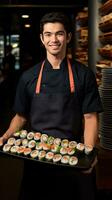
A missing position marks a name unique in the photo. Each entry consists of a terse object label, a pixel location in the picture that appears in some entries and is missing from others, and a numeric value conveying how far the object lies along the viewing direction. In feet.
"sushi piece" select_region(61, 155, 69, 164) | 6.30
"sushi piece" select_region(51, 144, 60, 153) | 6.55
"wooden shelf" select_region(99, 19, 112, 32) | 16.88
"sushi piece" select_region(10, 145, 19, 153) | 6.61
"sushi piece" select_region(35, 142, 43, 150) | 6.62
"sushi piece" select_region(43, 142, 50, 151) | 6.60
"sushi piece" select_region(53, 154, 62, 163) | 6.34
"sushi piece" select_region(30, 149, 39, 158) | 6.53
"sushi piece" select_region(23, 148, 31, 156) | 6.58
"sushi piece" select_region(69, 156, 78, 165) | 6.28
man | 7.11
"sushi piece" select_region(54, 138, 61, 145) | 6.72
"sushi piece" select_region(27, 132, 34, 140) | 6.90
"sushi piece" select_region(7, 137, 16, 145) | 6.81
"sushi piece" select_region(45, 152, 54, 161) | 6.40
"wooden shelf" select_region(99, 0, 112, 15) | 16.58
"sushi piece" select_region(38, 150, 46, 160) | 6.42
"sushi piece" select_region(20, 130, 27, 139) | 6.97
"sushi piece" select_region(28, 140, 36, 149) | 6.71
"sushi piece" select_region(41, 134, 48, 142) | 6.84
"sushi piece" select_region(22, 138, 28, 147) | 6.77
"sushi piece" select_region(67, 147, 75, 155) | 6.48
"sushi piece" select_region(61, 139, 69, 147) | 6.66
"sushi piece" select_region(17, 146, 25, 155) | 6.60
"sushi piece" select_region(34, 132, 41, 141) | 6.87
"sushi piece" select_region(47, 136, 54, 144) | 6.77
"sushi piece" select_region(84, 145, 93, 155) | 6.54
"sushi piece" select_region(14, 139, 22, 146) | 6.79
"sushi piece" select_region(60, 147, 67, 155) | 6.44
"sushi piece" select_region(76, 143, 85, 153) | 6.57
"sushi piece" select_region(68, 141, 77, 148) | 6.65
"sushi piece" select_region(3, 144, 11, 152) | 6.66
